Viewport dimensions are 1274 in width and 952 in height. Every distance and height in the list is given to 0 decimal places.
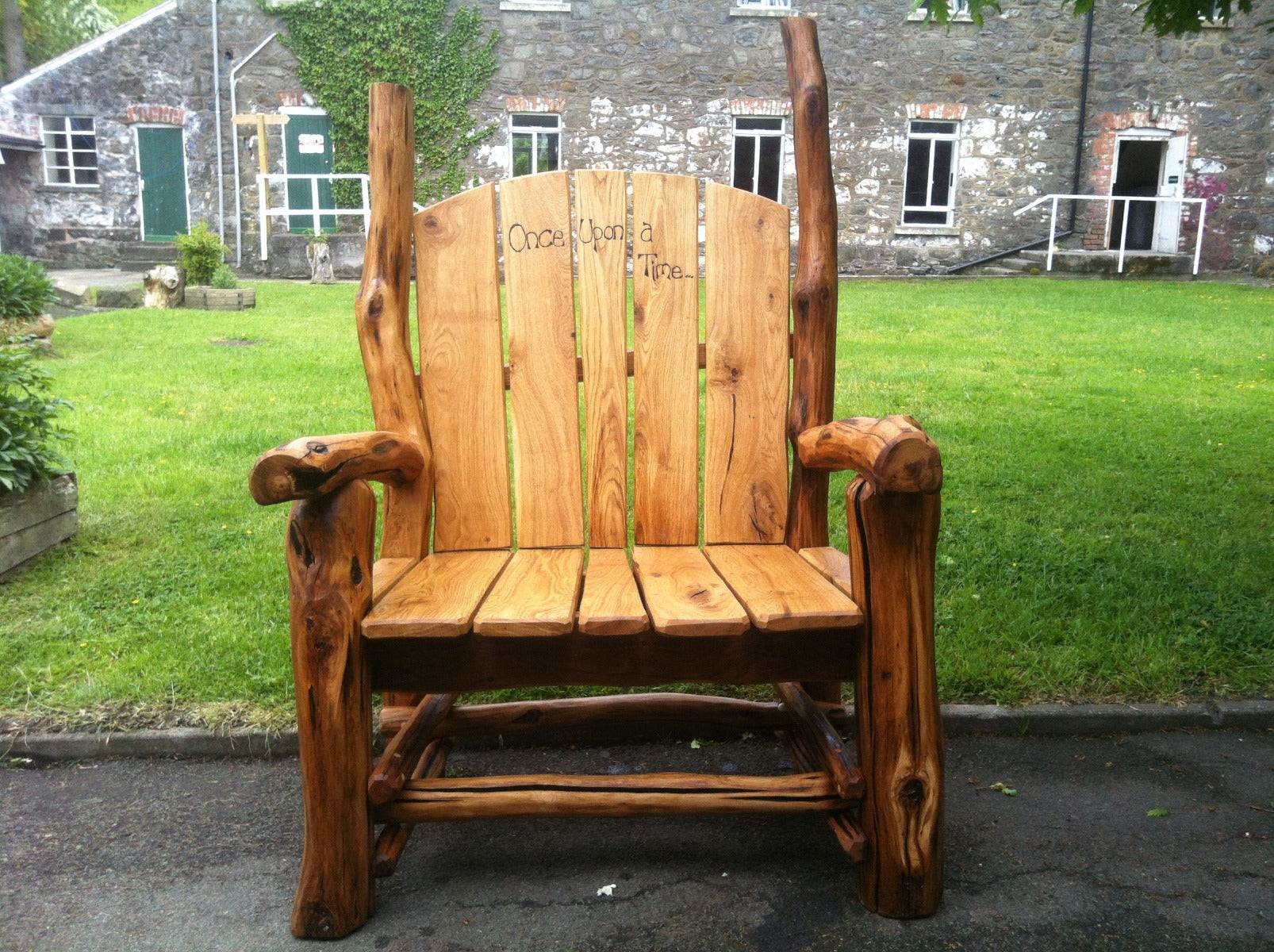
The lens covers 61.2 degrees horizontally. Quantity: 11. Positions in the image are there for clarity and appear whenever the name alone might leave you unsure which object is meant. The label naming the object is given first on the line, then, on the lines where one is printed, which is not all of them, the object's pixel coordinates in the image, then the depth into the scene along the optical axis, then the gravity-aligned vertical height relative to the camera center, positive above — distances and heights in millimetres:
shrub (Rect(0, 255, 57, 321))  8109 -322
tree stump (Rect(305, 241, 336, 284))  13641 -141
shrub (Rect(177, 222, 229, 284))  11609 -55
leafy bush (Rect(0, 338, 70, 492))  3453 -585
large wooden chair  1746 -522
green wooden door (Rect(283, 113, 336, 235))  15500 +1356
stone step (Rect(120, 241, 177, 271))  15488 -84
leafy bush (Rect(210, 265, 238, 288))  11594 -301
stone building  15156 +2104
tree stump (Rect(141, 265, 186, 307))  11023 -385
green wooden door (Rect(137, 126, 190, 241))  15922 +1004
